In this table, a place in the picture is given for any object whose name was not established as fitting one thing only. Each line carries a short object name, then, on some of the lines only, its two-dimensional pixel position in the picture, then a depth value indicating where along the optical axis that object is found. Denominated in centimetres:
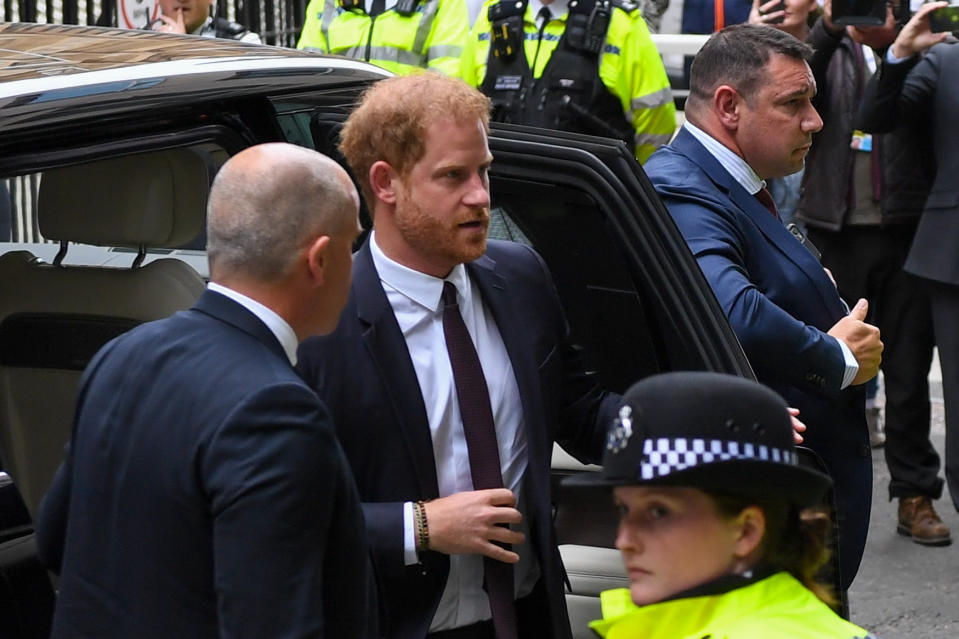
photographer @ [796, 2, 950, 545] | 1171
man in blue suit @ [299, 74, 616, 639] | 516
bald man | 392
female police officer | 331
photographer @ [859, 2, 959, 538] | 1080
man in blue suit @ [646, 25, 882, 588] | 677
